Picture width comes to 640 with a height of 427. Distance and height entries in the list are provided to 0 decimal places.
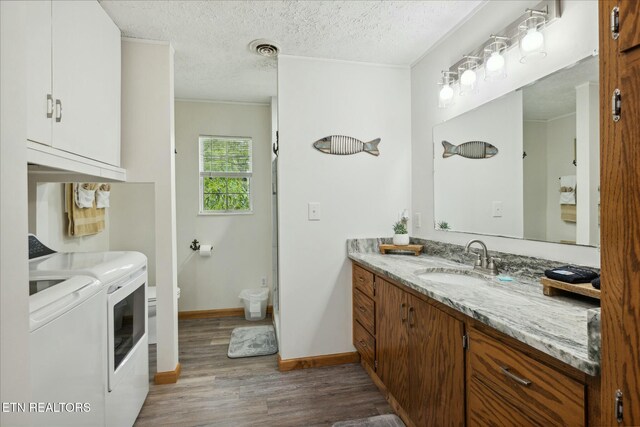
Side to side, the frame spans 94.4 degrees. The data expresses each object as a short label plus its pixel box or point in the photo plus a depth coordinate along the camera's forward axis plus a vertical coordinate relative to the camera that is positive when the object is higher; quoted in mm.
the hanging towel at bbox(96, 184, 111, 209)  2812 +165
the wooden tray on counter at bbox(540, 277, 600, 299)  1059 -298
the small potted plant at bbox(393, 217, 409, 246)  2436 -202
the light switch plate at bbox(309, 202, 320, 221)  2436 +8
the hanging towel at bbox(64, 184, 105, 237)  2414 -30
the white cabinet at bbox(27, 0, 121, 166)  1242 +689
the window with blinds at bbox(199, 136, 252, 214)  3600 +470
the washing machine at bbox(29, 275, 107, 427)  908 -495
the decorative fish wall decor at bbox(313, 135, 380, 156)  2451 +561
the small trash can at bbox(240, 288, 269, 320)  3383 -1044
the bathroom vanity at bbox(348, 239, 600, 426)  790 -492
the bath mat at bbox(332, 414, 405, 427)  1711 -1232
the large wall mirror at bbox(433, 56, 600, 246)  1289 +262
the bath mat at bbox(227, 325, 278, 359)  2662 -1253
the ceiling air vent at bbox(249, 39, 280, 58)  2208 +1270
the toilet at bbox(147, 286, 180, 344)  2775 -969
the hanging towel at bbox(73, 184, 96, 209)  2467 +154
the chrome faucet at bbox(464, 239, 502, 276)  1683 -300
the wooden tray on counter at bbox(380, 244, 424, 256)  2338 -294
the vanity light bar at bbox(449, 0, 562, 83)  1405 +989
